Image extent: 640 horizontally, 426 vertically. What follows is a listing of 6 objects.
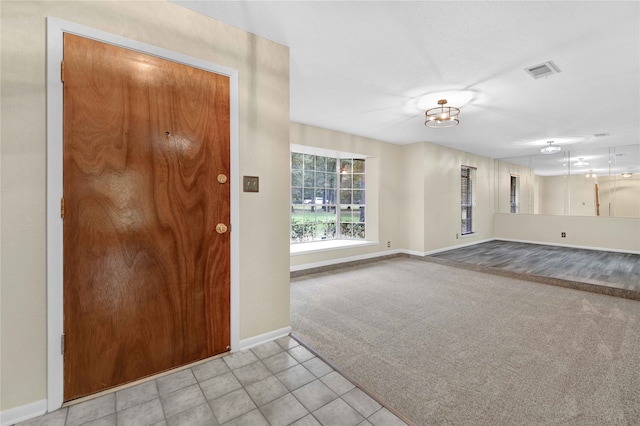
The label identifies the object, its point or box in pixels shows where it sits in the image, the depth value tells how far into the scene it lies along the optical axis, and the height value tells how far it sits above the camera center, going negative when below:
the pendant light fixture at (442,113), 3.64 +1.44
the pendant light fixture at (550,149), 5.27 +1.24
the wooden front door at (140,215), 1.57 -0.02
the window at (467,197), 6.93 +0.39
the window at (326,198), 5.06 +0.29
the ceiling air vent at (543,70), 2.63 +1.46
